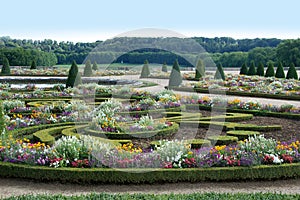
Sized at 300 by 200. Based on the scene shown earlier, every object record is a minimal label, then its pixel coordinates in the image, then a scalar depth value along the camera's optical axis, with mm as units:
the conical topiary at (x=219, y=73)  28573
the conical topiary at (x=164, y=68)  38319
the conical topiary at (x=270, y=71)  31909
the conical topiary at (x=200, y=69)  30327
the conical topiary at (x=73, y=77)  21891
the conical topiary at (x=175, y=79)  23328
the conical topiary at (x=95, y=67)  40650
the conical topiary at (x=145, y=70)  32884
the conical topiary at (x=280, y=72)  30891
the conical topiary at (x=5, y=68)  33000
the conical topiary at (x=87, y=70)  33719
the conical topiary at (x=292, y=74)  29964
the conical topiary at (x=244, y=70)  34688
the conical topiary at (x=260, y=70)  33500
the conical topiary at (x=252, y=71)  33781
